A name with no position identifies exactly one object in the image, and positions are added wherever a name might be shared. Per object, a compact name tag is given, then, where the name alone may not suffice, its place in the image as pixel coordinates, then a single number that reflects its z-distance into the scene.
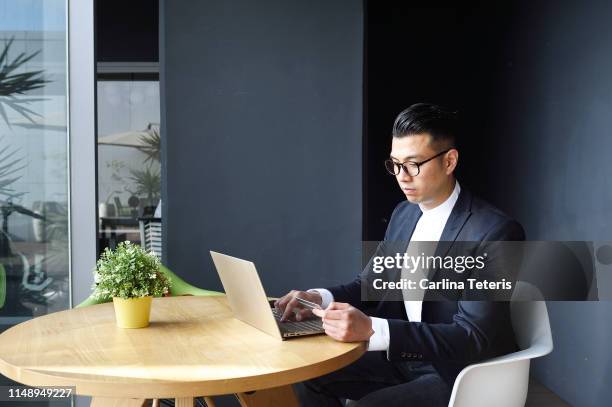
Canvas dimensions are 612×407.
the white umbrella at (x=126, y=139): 8.21
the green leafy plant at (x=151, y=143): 8.30
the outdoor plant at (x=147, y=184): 8.24
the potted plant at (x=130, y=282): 2.03
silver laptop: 1.92
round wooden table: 1.55
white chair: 2.01
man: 2.04
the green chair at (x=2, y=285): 3.34
